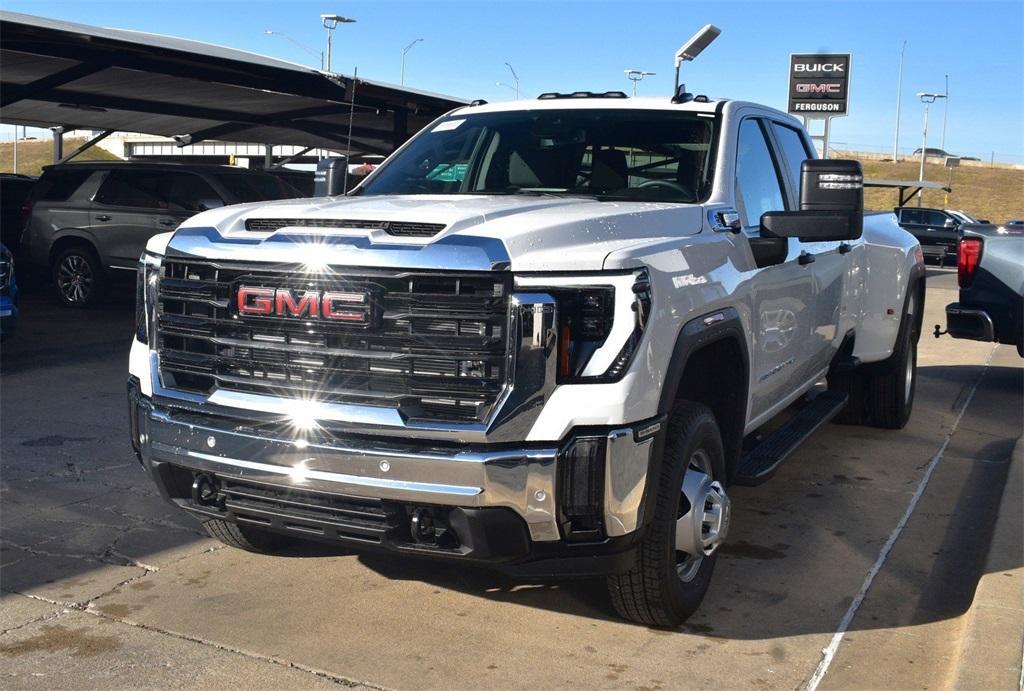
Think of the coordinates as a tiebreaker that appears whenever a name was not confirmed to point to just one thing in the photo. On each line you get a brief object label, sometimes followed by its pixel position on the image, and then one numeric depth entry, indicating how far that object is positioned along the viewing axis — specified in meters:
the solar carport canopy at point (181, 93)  12.73
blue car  9.24
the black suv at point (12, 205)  16.02
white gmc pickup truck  3.50
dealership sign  33.38
